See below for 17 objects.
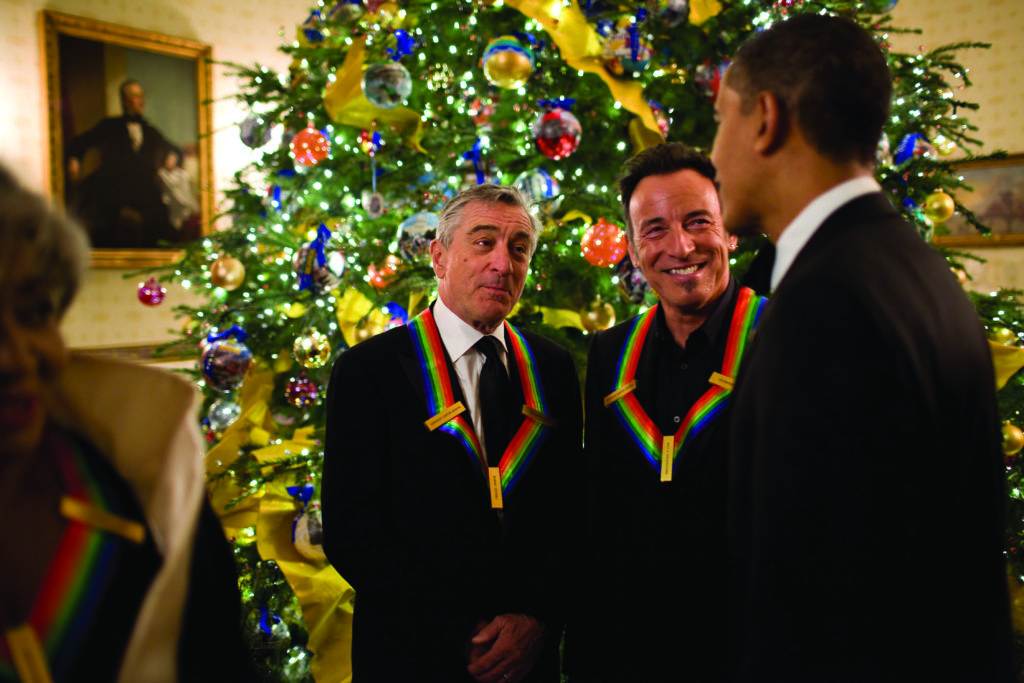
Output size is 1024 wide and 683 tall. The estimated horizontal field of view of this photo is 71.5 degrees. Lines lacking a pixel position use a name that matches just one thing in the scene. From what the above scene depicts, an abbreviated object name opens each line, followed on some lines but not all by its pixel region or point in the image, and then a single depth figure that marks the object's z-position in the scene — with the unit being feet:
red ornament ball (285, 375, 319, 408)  10.08
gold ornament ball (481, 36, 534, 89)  8.27
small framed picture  20.65
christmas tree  8.89
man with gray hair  5.43
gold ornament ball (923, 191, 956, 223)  9.56
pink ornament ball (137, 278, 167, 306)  11.68
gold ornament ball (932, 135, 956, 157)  10.69
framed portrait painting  18.19
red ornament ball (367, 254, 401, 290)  9.30
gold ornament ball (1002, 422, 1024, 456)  8.76
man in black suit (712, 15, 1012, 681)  3.08
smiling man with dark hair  5.13
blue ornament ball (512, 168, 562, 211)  8.64
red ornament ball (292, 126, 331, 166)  9.62
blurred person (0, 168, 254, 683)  2.62
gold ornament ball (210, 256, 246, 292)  9.91
